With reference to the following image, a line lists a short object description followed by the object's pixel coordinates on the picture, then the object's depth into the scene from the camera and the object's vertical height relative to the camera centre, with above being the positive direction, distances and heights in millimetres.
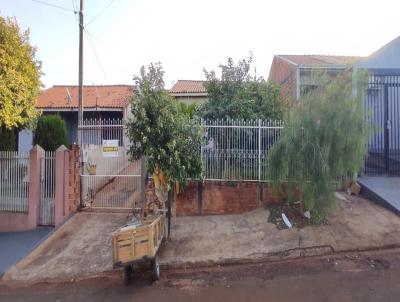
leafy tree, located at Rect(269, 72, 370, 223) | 6664 +277
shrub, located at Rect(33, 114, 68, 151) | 10992 +668
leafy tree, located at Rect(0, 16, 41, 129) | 8562 +2067
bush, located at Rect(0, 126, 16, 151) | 10117 +464
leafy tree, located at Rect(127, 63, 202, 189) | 6480 +413
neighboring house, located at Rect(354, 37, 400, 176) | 9609 +1061
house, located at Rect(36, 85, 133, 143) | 16938 +2466
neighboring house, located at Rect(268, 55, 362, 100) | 7495 +3023
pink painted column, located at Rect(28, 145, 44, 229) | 8945 -911
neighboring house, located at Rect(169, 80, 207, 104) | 18516 +3316
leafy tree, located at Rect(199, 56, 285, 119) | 9438 +1686
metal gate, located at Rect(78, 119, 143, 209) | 8992 -479
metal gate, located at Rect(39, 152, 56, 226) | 9016 -925
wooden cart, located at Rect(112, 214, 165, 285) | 5434 -1507
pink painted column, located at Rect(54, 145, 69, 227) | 8711 -789
